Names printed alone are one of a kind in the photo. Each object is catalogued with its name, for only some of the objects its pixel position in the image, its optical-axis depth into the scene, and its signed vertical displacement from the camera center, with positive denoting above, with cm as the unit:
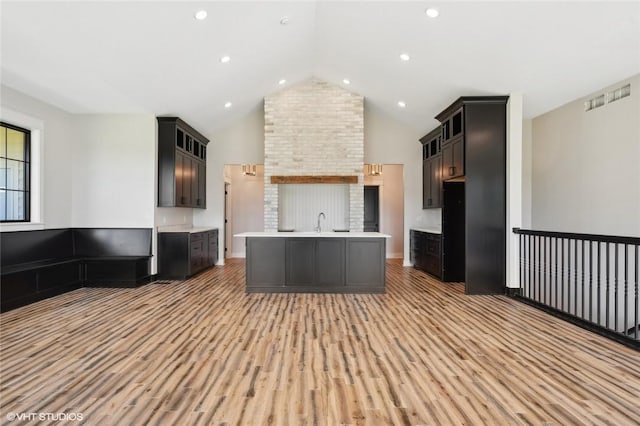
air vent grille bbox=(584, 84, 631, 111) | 475 +165
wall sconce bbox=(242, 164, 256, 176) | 966 +116
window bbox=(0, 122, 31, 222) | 495 +57
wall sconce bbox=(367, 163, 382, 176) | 969 +117
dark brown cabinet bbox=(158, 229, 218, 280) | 657 -81
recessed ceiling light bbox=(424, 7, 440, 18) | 412 +237
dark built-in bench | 468 -77
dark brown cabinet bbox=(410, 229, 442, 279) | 685 -84
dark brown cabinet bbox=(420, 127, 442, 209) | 713 +92
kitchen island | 554 -81
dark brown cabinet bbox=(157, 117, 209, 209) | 653 +96
